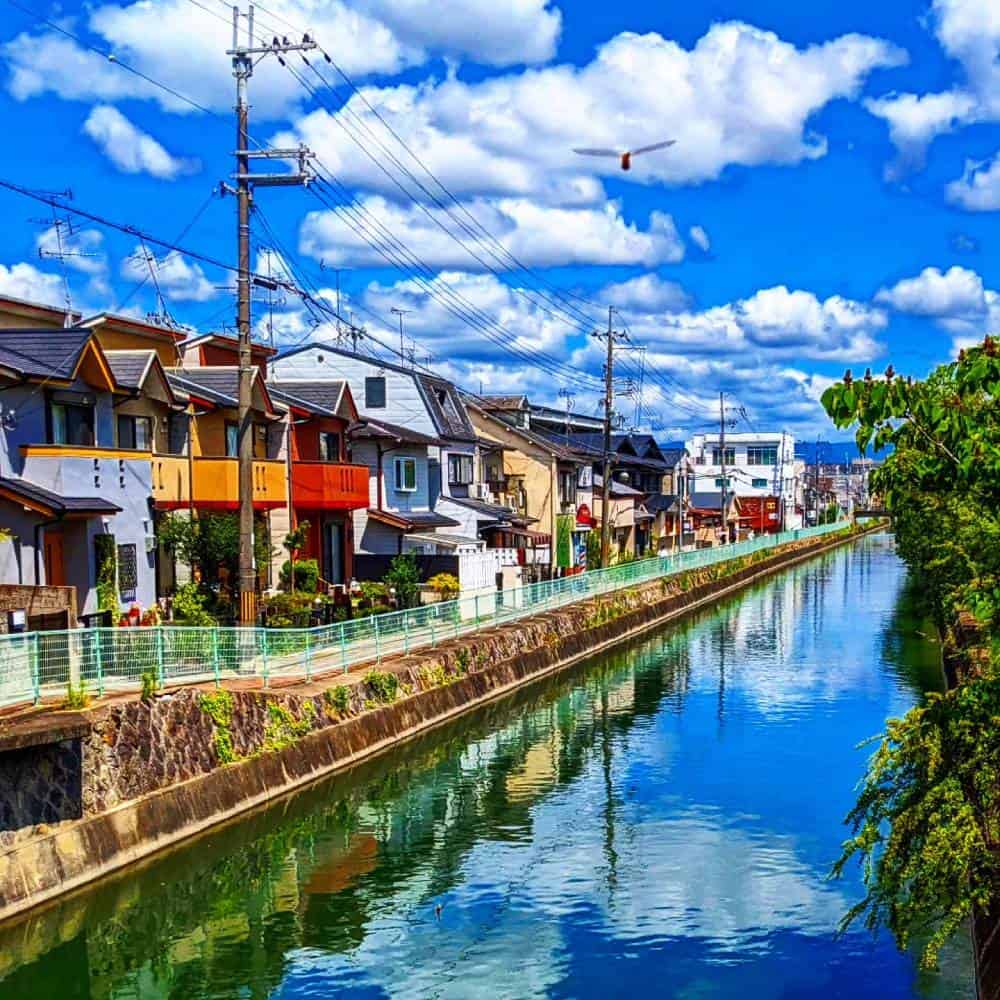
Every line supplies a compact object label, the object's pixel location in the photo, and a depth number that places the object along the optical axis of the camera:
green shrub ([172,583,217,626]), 25.56
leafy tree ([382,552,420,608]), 35.62
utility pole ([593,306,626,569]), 50.38
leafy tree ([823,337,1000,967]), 7.34
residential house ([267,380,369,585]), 36.88
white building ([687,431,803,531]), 127.12
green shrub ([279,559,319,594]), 34.19
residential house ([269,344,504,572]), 43.25
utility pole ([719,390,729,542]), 90.77
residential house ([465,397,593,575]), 57.68
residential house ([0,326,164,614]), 24.31
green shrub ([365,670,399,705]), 24.65
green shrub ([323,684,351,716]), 22.62
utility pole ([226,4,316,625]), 22.16
